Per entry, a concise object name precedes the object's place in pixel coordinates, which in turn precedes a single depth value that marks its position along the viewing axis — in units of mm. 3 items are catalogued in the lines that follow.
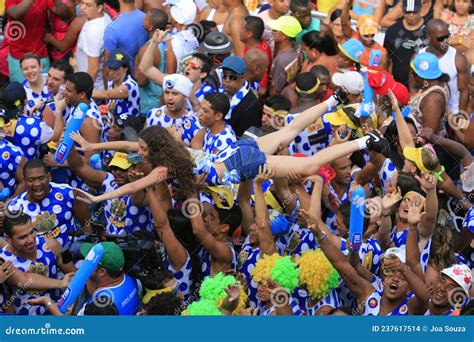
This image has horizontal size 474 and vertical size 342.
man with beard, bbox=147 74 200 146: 10414
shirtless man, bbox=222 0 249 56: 12398
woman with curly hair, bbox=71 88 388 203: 8977
